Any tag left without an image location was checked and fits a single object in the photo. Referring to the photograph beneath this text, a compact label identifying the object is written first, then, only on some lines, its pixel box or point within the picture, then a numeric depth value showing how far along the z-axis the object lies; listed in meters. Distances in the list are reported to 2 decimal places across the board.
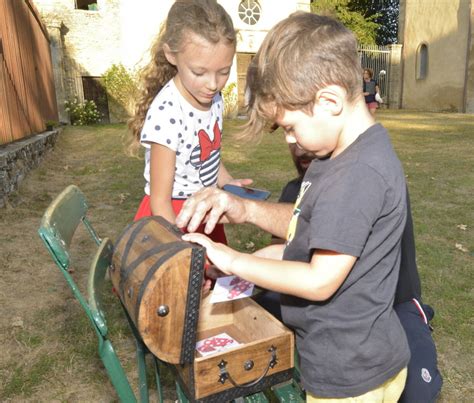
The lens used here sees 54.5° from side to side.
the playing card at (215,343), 1.64
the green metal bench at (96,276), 1.28
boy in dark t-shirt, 1.17
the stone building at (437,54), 17.03
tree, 22.90
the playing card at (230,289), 1.56
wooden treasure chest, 1.18
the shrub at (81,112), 15.30
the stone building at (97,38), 15.38
